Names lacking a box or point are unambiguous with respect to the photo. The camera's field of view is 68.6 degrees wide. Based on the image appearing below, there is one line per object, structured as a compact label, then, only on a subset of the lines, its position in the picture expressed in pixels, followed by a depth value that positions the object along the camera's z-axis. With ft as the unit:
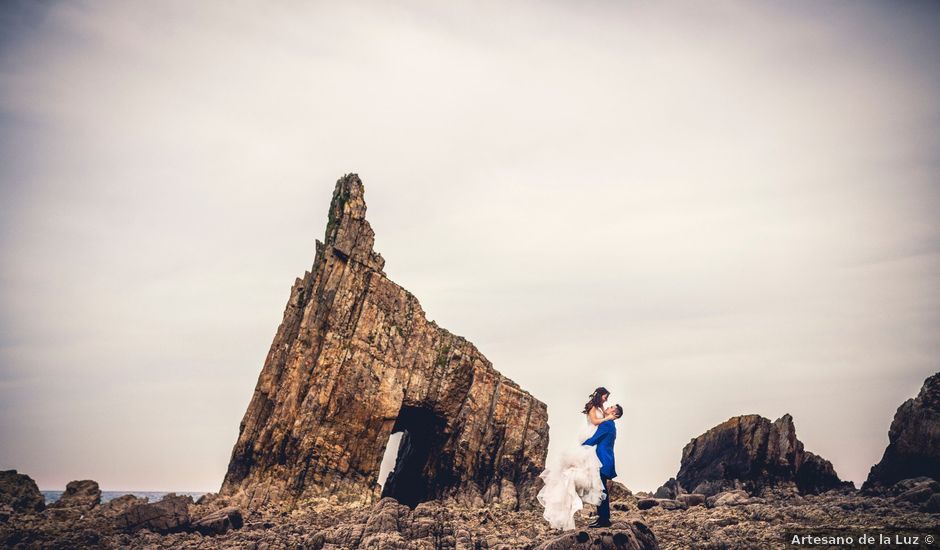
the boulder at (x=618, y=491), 121.33
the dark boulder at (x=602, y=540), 57.06
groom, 61.46
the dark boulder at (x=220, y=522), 87.71
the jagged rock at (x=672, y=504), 102.51
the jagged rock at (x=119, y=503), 100.98
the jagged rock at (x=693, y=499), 104.42
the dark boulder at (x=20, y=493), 100.18
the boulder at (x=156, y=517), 87.71
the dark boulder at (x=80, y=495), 107.65
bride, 59.26
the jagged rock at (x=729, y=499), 101.81
